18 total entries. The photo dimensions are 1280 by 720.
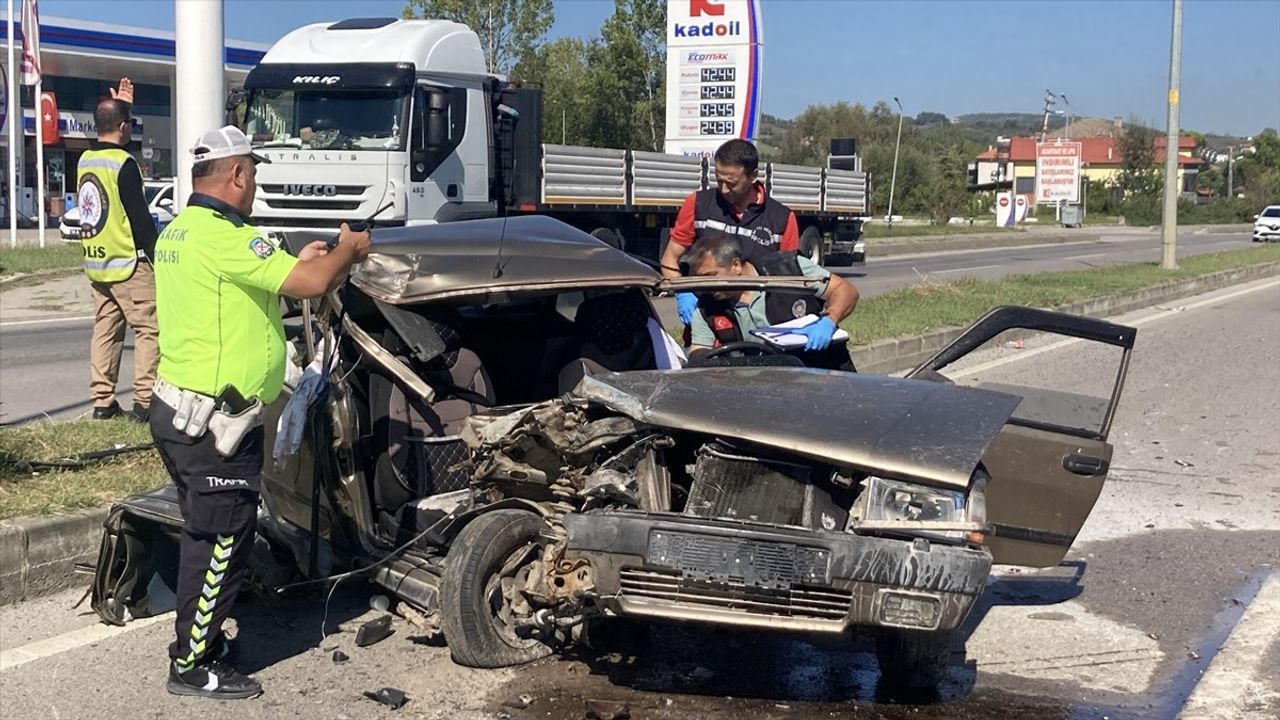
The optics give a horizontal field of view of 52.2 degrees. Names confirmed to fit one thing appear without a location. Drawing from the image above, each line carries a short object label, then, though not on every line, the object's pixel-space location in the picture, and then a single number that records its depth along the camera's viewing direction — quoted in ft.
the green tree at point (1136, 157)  270.87
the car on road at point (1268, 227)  155.33
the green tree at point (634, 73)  119.75
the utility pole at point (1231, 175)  325.21
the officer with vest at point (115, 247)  24.56
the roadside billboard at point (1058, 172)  233.96
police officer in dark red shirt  20.08
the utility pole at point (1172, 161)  79.25
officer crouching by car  17.93
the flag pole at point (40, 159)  72.74
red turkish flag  89.81
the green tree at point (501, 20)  121.90
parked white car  65.48
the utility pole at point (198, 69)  25.52
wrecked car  12.41
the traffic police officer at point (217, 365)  13.42
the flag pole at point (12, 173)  76.64
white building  109.70
